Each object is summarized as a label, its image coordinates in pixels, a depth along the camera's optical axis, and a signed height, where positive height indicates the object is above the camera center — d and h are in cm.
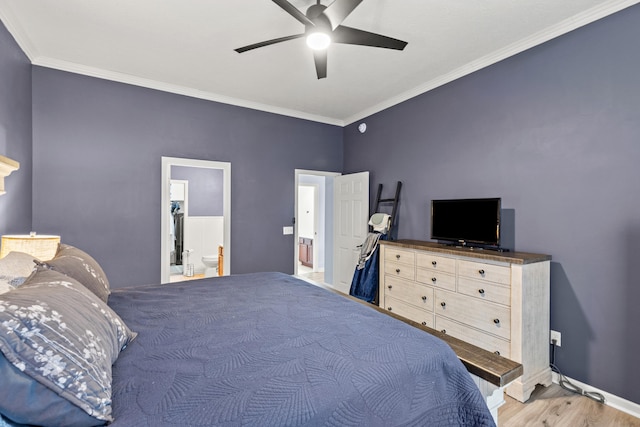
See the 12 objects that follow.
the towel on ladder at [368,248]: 388 -47
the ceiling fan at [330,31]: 186 +121
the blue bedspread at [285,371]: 87 -55
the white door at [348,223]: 441 -18
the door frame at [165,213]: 367 -6
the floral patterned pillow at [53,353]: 71 -39
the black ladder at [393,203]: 393 +11
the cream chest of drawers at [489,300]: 225 -73
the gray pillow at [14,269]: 136 -31
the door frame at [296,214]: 462 -6
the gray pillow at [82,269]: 143 -31
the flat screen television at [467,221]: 269 -8
